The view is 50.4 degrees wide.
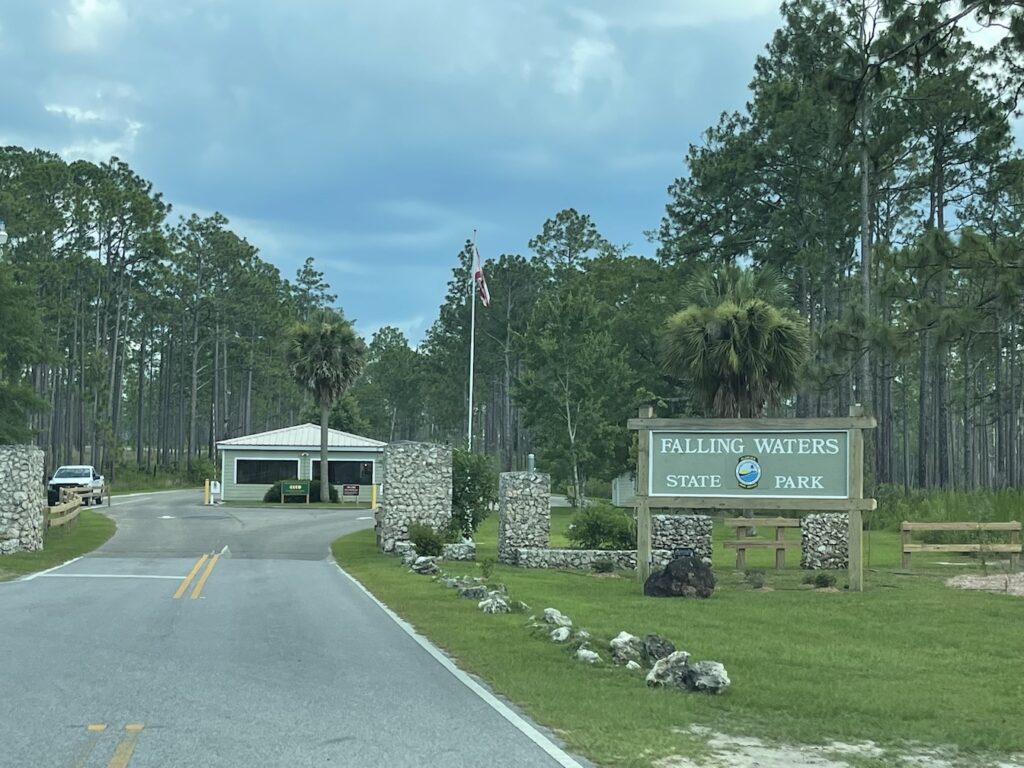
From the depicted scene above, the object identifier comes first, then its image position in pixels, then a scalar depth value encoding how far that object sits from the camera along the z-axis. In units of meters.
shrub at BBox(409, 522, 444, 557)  25.80
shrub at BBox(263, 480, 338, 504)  54.09
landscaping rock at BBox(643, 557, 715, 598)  17.50
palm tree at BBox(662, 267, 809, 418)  32.16
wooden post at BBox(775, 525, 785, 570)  22.84
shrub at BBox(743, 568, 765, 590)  19.47
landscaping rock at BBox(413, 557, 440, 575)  22.19
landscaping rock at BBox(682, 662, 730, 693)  9.48
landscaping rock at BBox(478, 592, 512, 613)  15.30
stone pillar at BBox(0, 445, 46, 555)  25.62
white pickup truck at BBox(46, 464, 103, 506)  47.80
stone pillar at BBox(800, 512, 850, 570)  23.30
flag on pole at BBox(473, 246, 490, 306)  43.13
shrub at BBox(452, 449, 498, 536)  30.44
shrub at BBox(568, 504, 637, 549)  24.25
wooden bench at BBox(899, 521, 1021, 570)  22.19
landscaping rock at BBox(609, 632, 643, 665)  10.88
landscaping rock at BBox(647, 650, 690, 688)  9.73
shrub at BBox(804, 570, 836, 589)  19.42
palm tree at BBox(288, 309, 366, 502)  55.22
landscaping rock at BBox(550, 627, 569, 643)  12.30
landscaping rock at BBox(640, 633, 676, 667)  10.95
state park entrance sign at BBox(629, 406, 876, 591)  19.58
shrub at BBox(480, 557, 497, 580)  20.09
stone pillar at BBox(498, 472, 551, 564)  24.48
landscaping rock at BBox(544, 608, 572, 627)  13.46
